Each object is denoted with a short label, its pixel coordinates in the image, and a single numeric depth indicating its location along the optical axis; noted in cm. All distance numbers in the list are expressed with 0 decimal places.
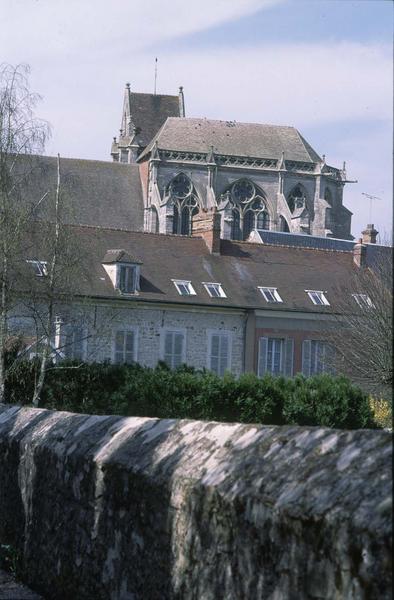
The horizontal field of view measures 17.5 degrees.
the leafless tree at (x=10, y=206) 3975
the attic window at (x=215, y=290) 5066
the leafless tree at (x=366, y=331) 4203
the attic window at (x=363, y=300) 4840
